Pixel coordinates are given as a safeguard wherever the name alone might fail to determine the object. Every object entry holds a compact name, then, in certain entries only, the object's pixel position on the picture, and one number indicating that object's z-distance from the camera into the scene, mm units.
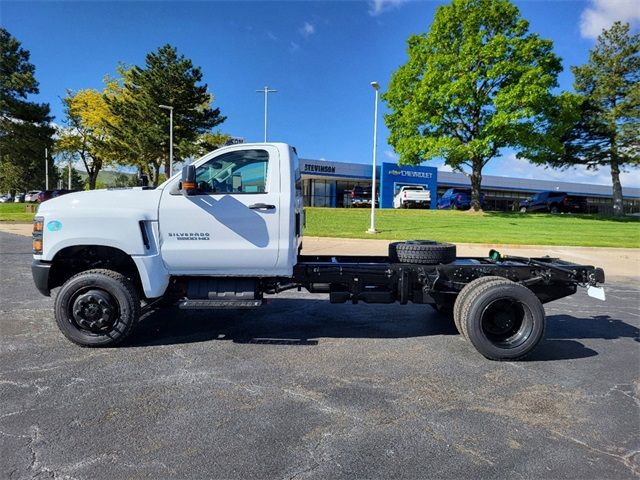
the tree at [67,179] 79938
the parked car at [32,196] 57509
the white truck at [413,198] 37156
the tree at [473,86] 27594
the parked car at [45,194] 44803
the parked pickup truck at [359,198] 40688
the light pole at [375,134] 19391
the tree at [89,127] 44938
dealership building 42906
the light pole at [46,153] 45975
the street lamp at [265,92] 38428
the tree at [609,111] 32366
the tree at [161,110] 39531
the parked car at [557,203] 38281
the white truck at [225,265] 4812
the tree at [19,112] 41938
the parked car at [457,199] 37906
